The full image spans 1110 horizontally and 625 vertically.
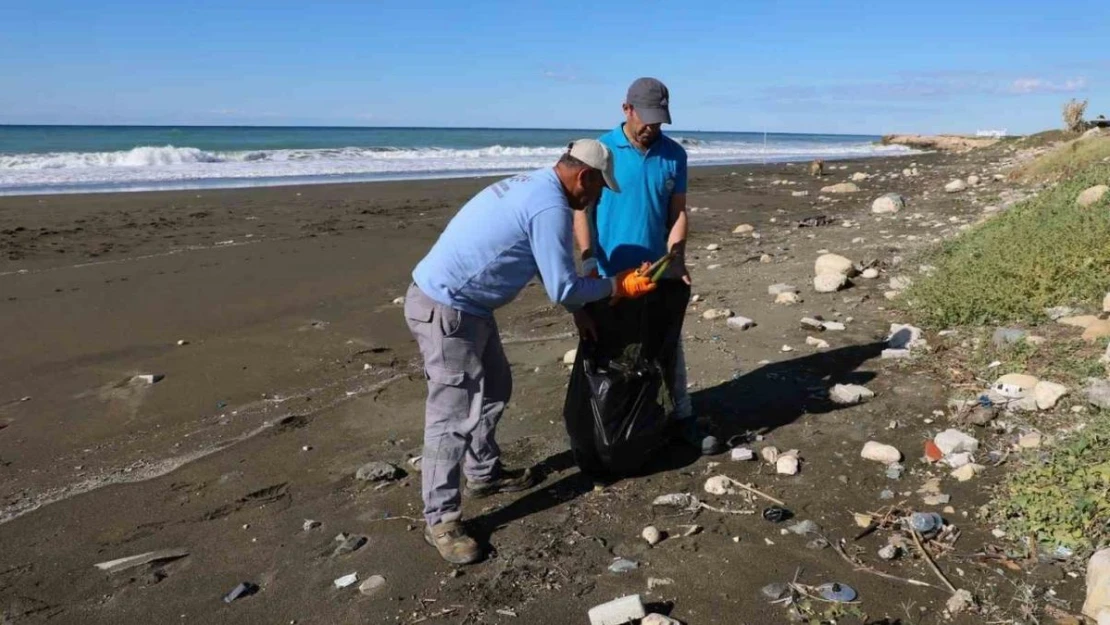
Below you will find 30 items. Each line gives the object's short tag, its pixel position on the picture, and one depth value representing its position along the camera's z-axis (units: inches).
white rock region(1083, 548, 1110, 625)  100.0
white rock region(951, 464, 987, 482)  142.0
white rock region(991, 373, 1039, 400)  164.9
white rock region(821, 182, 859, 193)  656.0
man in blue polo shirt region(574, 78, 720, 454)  144.7
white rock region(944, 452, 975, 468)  146.5
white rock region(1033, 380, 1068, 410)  158.2
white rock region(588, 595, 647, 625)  109.1
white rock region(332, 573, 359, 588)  123.0
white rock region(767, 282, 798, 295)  270.5
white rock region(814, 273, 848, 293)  271.7
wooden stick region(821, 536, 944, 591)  114.3
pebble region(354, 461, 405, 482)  158.1
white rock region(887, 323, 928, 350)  205.6
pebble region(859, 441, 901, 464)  152.0
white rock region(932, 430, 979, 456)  150.8
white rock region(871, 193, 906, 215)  482.6
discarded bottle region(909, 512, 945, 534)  126.3
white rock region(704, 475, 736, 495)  144.5
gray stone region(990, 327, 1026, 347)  188.2
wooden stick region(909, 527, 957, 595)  113.3
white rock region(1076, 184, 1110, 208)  279.3
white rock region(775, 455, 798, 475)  150.2
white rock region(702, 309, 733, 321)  251.8
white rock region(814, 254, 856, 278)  281.9
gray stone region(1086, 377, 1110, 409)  151.5
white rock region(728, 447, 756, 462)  156.6
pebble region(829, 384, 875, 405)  178.2
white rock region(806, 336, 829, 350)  217.6
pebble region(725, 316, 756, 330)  238.7
